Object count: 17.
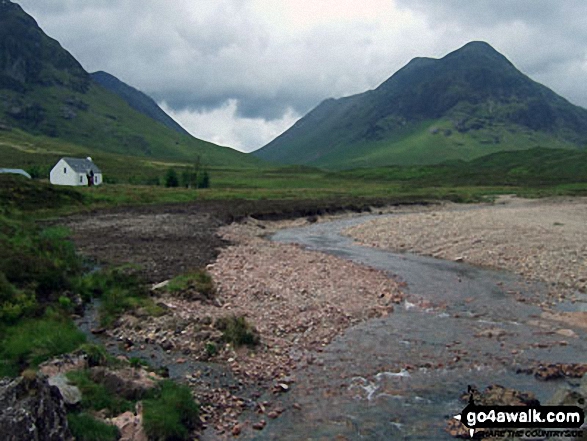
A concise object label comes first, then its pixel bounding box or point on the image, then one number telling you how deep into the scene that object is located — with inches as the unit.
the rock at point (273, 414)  578.6
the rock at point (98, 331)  804.0
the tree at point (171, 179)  5147.6
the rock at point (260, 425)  553.0
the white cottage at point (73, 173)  4498.0
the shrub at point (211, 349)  731.4
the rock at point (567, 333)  870.4
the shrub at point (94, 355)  641.0
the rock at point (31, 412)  425.1
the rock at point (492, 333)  872.3
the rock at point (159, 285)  1047.5
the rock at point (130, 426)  510.3
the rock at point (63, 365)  608.4
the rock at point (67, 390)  531.4
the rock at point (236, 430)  542.3
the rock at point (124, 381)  588.4
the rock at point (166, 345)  753.6
